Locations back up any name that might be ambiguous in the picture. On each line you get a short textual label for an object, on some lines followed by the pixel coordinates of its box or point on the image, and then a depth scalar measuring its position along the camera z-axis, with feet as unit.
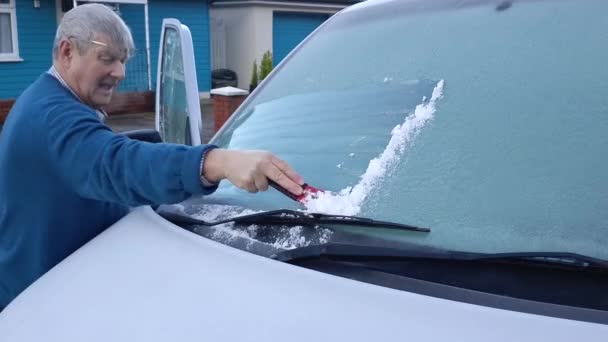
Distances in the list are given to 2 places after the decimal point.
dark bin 58.54
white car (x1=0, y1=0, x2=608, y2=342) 4.44
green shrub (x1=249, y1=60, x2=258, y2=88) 47.56
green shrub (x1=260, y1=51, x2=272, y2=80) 44.15
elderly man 5.41
